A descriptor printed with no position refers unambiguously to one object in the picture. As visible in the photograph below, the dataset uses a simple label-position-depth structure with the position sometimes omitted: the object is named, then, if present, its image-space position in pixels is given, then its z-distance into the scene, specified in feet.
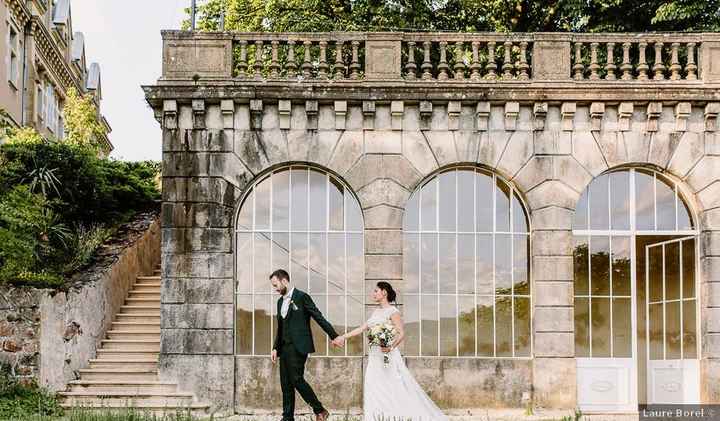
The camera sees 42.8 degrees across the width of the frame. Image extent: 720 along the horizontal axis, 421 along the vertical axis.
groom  36.64
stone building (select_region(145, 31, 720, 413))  45.06
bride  34.91
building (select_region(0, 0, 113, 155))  92.27
